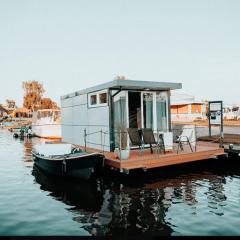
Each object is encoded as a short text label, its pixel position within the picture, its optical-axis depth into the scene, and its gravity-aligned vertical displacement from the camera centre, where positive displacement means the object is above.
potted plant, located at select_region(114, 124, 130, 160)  10.73 -1.16
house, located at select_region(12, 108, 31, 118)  86.38 +1.97
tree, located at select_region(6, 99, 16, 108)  124.11 +7.72
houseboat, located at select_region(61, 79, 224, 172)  11.63 -0.14
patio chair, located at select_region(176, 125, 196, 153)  13.52 -0.72
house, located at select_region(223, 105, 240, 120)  46.62 +0.15
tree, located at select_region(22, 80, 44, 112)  74.69 +6.86
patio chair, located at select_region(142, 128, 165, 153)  12.07 -0.77
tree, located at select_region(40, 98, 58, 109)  81.34 +4.93
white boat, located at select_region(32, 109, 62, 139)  34.09 -0.43
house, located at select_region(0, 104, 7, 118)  104.06 +3.51
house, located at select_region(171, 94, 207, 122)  47.28 +1.86
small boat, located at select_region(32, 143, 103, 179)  11.05 -1.65
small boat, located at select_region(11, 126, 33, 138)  37.33 -1.57
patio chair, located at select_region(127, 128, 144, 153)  12.04 -0.76
